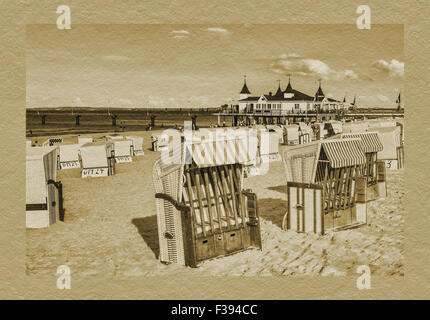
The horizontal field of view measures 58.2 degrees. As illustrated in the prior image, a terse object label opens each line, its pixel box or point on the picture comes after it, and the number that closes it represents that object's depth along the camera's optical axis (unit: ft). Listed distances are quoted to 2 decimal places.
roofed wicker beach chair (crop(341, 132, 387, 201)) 41.11
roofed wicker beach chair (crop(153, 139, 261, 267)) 24.18
